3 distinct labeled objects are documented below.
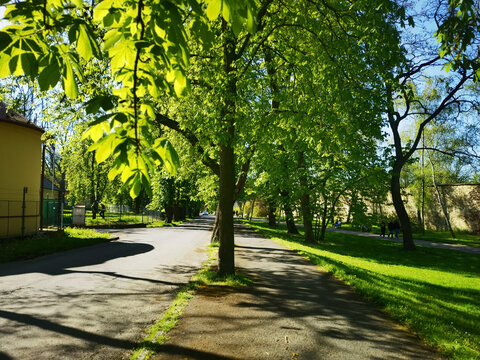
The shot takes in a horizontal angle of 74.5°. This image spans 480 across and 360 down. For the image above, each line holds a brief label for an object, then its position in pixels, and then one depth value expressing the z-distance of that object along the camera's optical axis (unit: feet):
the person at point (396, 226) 96.78
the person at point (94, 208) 114.95
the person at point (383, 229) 97.21
